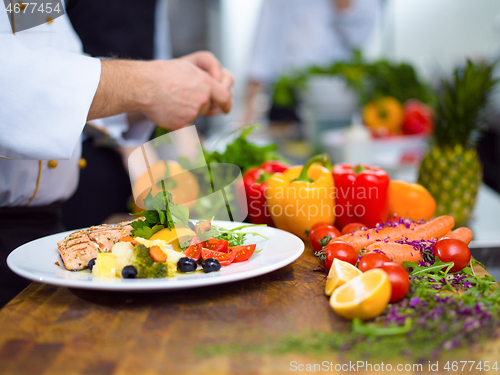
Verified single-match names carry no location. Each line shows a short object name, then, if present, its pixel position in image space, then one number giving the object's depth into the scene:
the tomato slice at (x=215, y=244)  0.81
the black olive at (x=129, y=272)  0.68
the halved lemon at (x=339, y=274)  0.68
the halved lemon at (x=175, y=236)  0.83
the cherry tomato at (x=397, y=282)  0.64
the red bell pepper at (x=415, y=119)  2.55
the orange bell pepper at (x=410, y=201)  1.12
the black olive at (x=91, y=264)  0.74
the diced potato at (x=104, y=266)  0.69
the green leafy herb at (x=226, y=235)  0.84
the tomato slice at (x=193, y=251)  0.79
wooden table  0.51
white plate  0.63
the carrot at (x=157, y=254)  0.70
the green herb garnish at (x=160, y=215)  0.86
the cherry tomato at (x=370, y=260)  0.72
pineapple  1.35
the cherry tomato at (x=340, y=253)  0.78
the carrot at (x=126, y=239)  0.81
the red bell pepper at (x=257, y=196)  1.23
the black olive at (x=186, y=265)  0.72
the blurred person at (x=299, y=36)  3.41
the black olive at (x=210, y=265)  0.72
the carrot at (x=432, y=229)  0.91
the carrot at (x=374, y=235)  0.89
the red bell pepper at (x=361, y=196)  1.11
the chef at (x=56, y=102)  0.81
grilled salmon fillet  0.75
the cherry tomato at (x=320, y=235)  0.93
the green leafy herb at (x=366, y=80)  2.48
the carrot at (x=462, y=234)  0.93
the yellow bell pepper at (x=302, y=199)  1.10
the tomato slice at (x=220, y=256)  0.78
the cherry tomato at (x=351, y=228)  0.99
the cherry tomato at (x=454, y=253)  0.77
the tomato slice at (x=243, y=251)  0.81
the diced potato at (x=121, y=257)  0.71
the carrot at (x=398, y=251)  0.81
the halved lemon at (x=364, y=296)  0.57
